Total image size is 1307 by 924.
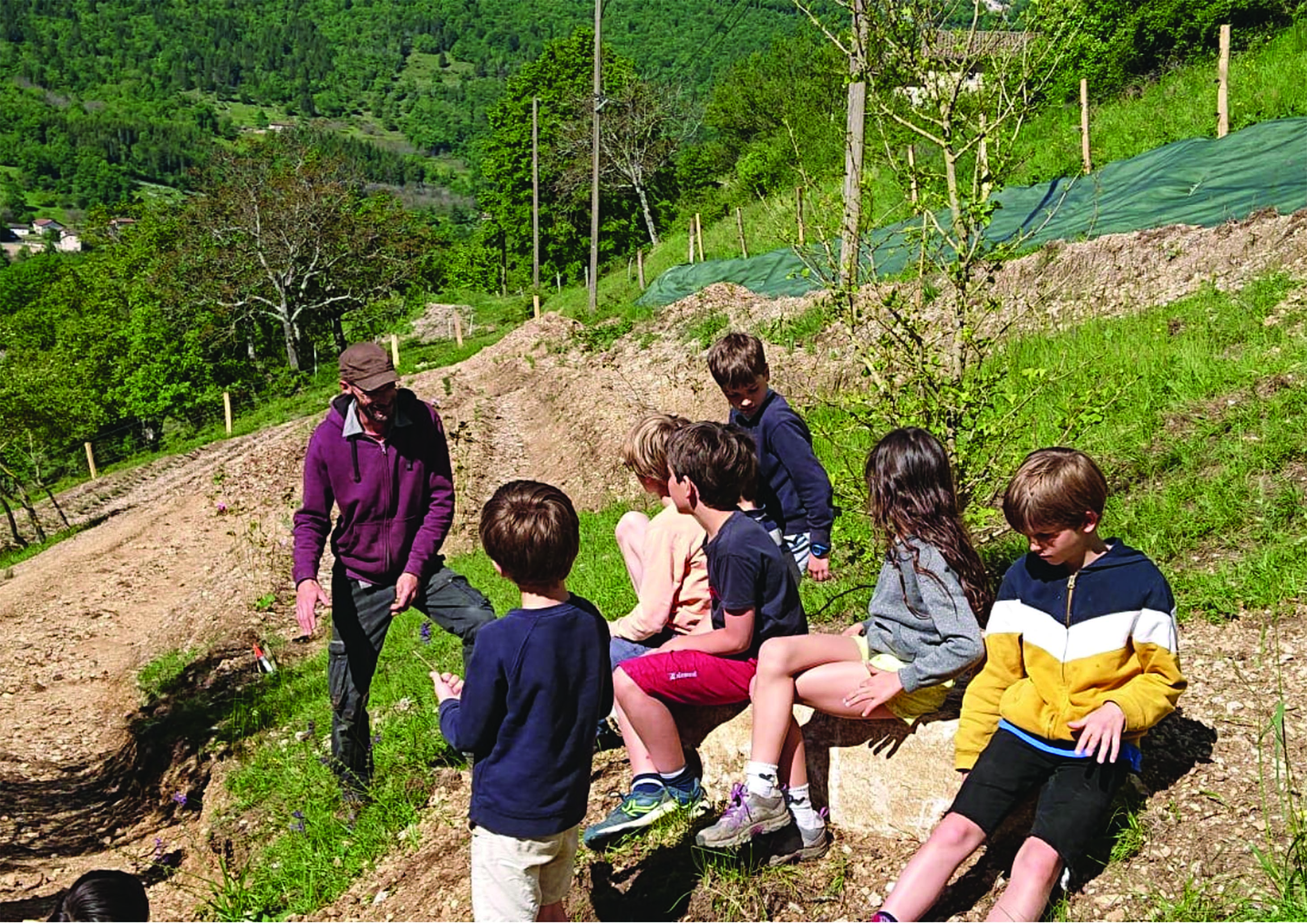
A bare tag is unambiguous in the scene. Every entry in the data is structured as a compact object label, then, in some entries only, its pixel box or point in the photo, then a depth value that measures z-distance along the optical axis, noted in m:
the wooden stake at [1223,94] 14.33
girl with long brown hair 3.04
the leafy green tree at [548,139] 46.88
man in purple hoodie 4.26
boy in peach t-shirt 3.78
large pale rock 3.33
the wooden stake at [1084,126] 15.96
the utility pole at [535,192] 37.41
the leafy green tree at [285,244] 40.44
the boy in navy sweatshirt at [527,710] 2.70
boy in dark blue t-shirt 3.29
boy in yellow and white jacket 2.64
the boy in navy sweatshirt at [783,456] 4.19
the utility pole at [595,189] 27.06
